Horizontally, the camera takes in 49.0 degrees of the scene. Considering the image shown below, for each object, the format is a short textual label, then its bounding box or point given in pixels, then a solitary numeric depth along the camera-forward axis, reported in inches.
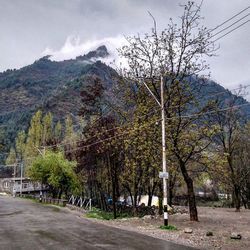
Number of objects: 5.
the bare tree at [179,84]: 751.7
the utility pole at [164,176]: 633.9
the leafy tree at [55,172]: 1526.2
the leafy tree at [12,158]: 3240.3
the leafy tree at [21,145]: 2816.1
